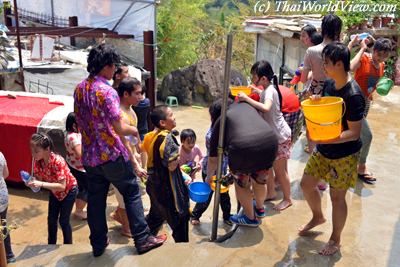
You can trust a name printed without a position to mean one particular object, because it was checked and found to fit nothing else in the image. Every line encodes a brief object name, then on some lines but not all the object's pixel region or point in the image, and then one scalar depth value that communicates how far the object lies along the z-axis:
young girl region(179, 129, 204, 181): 5.07
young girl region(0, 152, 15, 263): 3.69
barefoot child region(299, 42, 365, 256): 3.28
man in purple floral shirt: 3.36
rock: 15.18
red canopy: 6.19
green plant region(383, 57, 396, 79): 11.44
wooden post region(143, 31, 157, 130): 11.00
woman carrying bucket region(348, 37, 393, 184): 4.68
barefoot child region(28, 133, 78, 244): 3.91
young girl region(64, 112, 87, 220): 4.61
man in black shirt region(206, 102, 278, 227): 3.53
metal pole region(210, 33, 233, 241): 3.41
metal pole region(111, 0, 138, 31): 13.70
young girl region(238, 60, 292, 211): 4.04
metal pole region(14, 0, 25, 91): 8.01
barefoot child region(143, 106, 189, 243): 3.67
